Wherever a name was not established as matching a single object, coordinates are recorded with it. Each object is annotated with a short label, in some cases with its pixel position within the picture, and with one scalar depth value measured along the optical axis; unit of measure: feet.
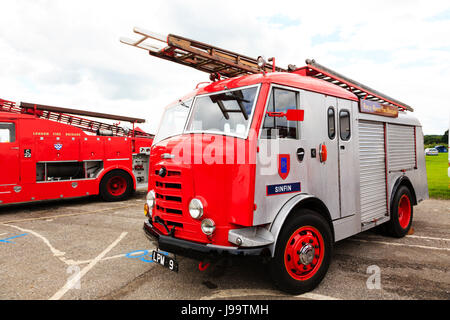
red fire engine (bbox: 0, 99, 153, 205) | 25.70
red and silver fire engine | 9.59
